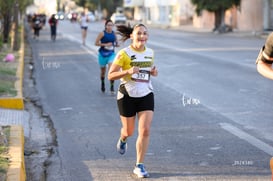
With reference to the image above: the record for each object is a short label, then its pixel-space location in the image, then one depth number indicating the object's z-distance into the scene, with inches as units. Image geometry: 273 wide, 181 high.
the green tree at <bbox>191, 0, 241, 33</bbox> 1814.8
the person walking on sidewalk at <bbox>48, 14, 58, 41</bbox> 1477.6
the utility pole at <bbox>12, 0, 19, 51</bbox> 1040.4
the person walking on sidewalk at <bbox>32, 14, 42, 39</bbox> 1547.6
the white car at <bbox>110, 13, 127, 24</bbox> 3087.1
